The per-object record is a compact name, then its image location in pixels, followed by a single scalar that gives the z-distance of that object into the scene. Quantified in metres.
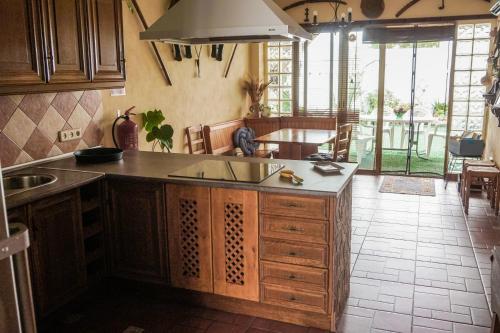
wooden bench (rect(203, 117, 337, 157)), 6.29
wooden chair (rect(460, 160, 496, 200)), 5.44
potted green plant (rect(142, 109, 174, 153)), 4.45
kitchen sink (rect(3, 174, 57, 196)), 2.89
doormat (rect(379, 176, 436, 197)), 6.14
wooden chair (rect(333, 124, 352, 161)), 5.71
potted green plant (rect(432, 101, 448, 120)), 6.94
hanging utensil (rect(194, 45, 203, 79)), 5.56
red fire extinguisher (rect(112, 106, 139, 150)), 3.99
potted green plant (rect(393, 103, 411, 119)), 7.25
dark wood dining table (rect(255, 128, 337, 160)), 5.47
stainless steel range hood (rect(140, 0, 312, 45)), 2.67
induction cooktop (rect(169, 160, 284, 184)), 2.89
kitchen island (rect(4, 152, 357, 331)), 2.68
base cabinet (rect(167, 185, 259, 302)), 2.81
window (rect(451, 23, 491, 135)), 6.37
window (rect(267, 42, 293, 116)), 7.48
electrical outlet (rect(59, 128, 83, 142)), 3.47
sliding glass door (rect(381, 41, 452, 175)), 6.80
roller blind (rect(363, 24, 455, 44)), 6.54
